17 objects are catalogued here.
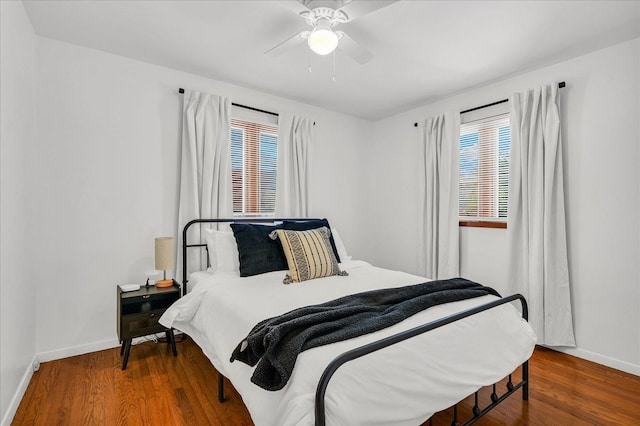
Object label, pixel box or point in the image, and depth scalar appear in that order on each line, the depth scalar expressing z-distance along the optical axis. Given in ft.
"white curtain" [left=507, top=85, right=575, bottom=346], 9.11
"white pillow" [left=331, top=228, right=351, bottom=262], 10.71
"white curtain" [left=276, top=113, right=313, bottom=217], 12.17
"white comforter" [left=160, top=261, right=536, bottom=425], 3.85
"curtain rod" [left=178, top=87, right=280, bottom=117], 11.18
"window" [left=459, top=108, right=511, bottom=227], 10.86
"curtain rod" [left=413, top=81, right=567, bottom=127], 9.10
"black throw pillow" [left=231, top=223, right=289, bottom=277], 8.61
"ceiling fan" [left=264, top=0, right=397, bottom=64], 5.96
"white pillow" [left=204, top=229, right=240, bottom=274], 9.07
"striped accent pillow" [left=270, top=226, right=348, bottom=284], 8.17
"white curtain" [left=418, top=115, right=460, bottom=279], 11.84
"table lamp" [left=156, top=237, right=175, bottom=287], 8.65
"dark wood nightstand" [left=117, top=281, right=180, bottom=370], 7.92
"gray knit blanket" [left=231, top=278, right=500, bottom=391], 4.13
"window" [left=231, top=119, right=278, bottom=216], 11.28
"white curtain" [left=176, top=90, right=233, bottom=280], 9.93
